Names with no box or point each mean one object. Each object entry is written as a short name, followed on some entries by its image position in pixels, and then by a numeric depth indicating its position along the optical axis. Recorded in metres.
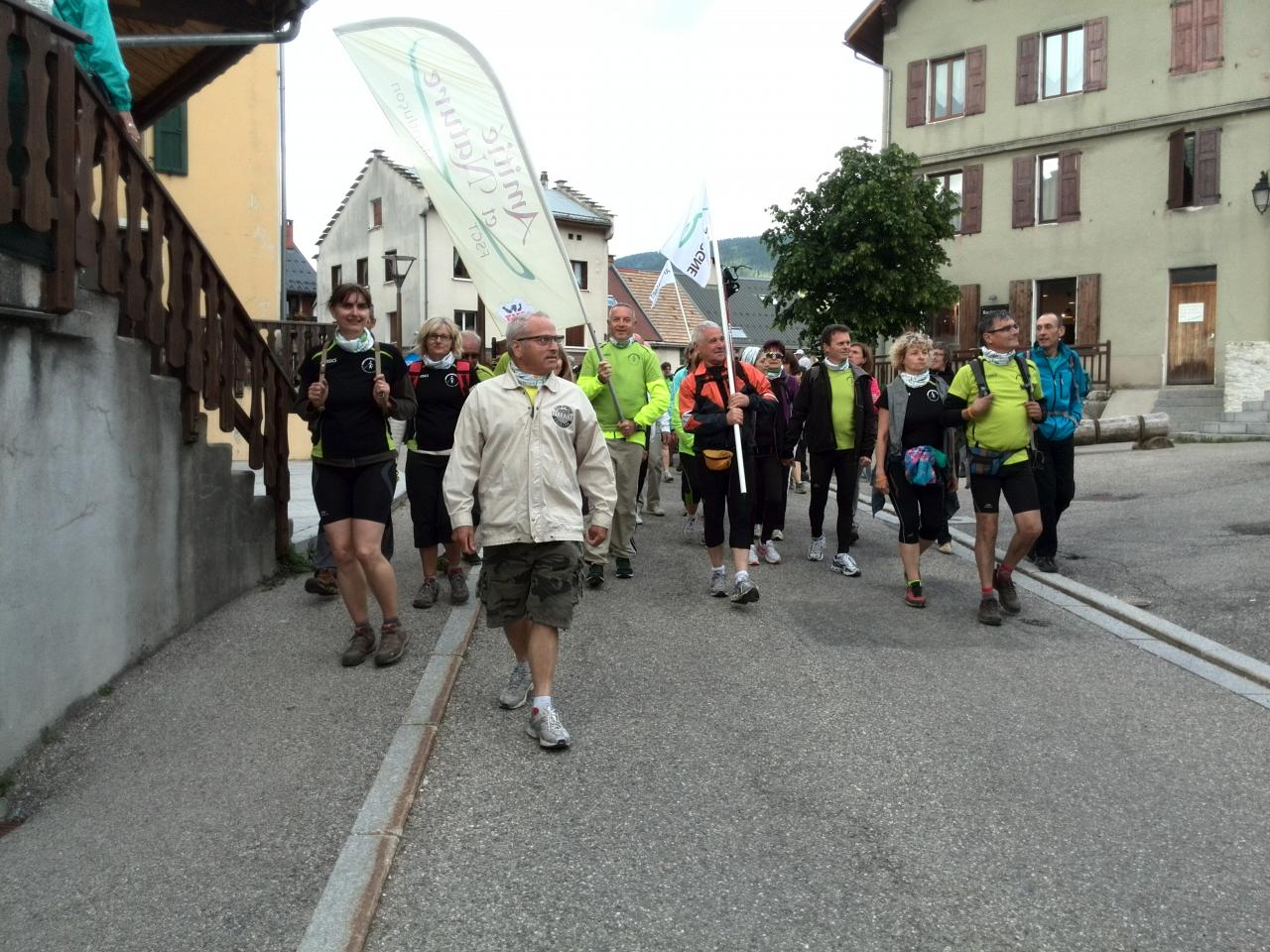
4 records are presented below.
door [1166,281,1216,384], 25.34
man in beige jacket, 4.83
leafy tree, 23.83
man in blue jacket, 8.24
